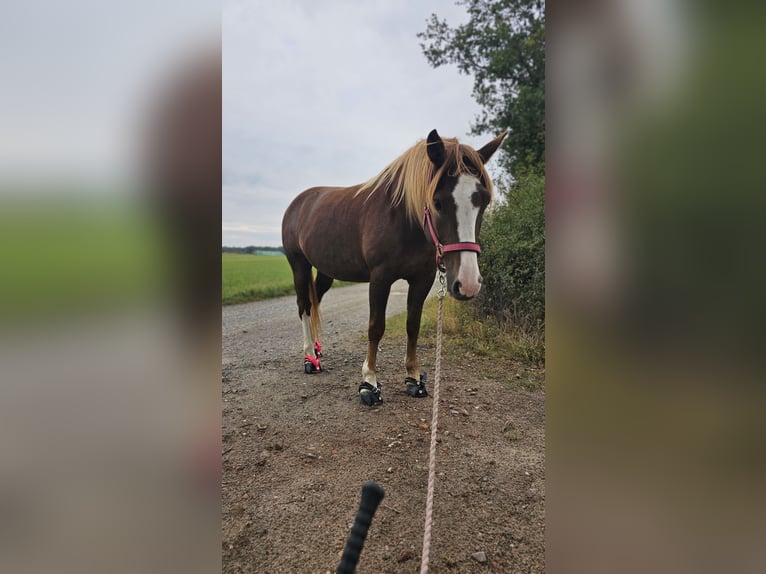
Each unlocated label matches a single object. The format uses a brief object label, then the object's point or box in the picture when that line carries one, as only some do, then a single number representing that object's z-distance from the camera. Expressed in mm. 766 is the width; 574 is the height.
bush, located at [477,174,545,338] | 4551
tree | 8930
